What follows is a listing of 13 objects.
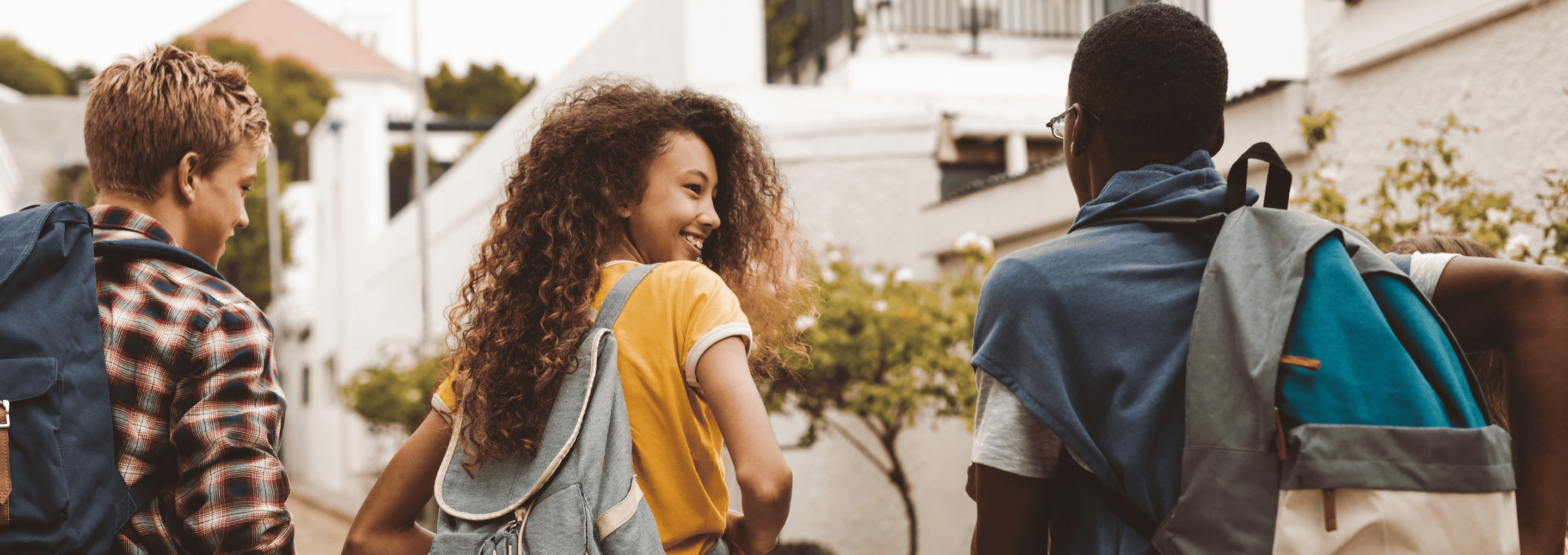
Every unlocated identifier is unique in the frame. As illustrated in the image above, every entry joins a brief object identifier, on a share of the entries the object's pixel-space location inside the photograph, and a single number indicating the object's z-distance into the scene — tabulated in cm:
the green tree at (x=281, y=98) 3412
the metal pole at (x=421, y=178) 1464
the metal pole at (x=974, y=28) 1103
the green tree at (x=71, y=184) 3357
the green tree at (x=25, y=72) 5831
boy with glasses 145
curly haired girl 176
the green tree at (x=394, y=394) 1219
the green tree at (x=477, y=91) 4409
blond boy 182
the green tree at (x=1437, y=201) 366
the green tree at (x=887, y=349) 595
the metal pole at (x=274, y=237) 2909
